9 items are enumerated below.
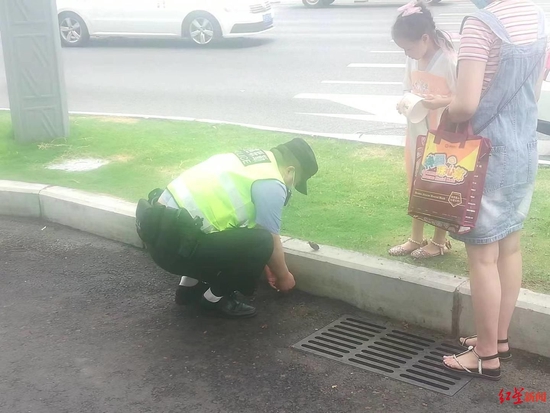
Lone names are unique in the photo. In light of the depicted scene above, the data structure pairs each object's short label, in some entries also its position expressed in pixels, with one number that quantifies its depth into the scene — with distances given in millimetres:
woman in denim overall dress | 3020
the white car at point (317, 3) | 23547
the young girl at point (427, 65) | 3916
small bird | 4375
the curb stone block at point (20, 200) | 5766
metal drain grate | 3426
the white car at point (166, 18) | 15344
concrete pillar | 7305
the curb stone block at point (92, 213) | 5227
